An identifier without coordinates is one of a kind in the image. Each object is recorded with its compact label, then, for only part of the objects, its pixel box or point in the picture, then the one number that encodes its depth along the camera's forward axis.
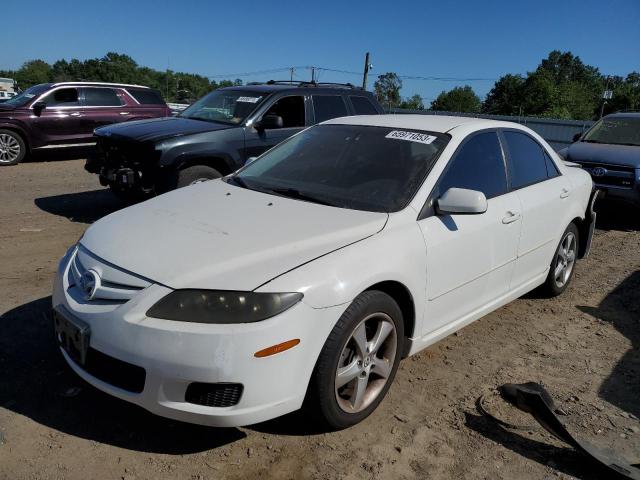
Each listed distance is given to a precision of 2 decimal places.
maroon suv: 11.11
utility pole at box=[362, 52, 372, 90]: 37.59
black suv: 6.37
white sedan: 2.36
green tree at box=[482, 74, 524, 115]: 70.56
